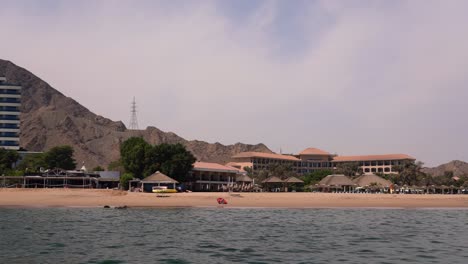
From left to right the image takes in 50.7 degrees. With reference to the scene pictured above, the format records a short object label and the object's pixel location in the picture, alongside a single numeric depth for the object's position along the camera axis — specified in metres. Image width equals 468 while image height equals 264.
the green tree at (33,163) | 91.93
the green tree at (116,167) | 90.15
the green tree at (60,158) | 95.81
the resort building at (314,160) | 150.88
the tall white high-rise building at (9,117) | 120.06
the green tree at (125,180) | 65.12
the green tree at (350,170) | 110.42
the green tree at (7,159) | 86.31
